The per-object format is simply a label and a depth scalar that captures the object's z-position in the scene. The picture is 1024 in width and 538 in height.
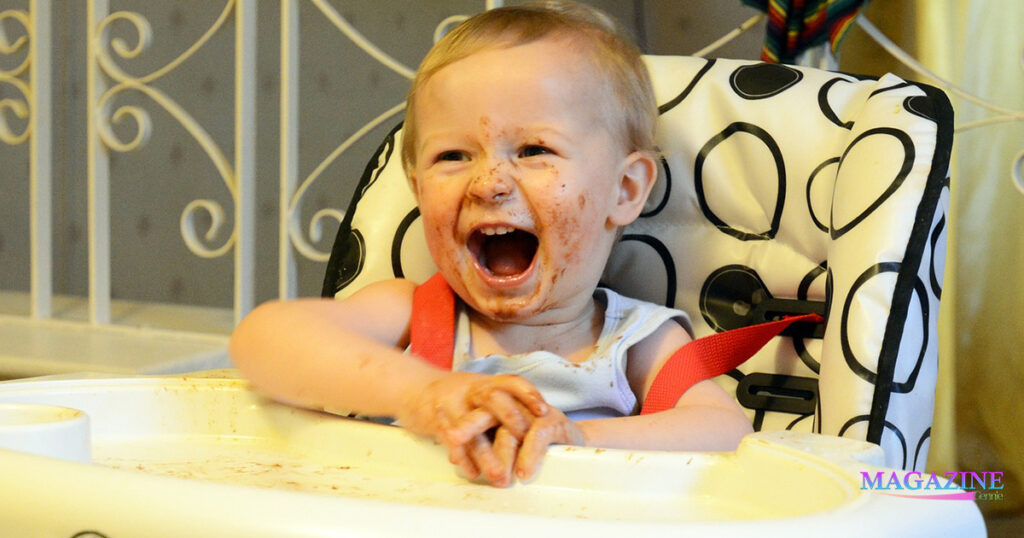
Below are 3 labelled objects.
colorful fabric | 1.52
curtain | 1.63
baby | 1.22
